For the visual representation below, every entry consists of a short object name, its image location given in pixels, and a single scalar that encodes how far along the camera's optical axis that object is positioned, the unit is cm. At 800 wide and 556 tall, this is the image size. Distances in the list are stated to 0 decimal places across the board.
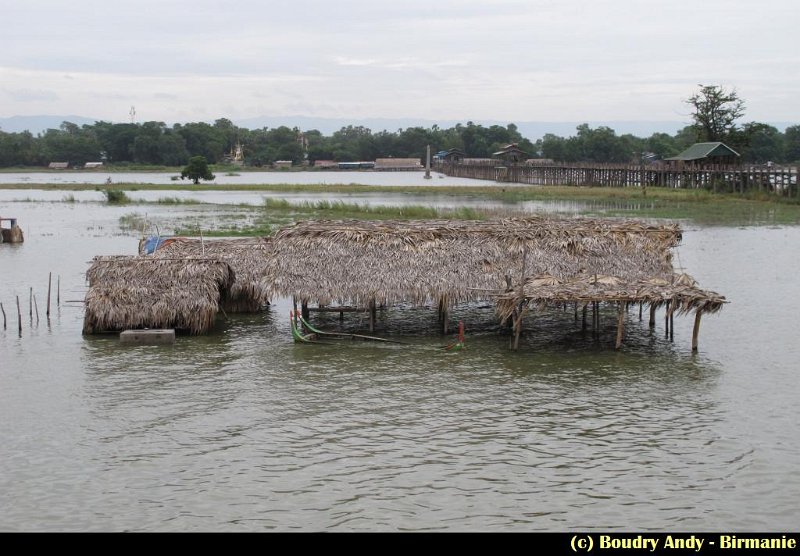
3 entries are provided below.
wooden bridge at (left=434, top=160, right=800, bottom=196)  5819
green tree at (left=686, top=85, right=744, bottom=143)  7469
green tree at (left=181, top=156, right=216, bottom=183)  8606
